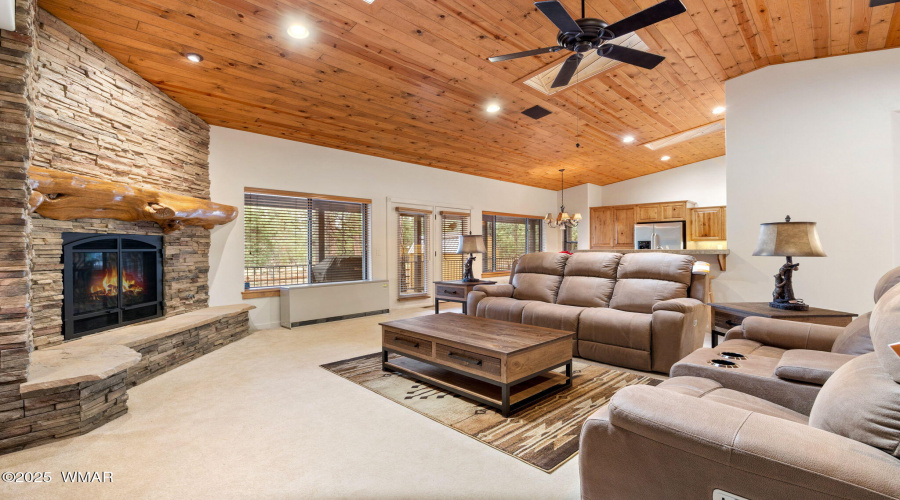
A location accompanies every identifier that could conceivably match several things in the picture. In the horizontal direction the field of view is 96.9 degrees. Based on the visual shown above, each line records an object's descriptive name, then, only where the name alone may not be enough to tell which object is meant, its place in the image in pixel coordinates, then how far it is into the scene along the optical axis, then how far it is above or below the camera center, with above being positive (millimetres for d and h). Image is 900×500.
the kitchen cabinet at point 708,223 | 7547 +417
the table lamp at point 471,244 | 5656 +78
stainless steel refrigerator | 7895 +210
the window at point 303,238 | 5359 +213
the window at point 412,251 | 6930 -4
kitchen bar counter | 4532 -84
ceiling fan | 2283 +1379
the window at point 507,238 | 8648 +247
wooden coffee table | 2594 -760
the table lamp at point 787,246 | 2904 -19
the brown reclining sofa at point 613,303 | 3305 -555
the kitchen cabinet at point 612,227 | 8742 +443
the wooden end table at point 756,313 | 2840 -525
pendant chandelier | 7312 +526
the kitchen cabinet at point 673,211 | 7973 +707
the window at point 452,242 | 7562 +150
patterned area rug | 2162 -1069
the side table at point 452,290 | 5473 -573
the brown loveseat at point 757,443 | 919 -509
